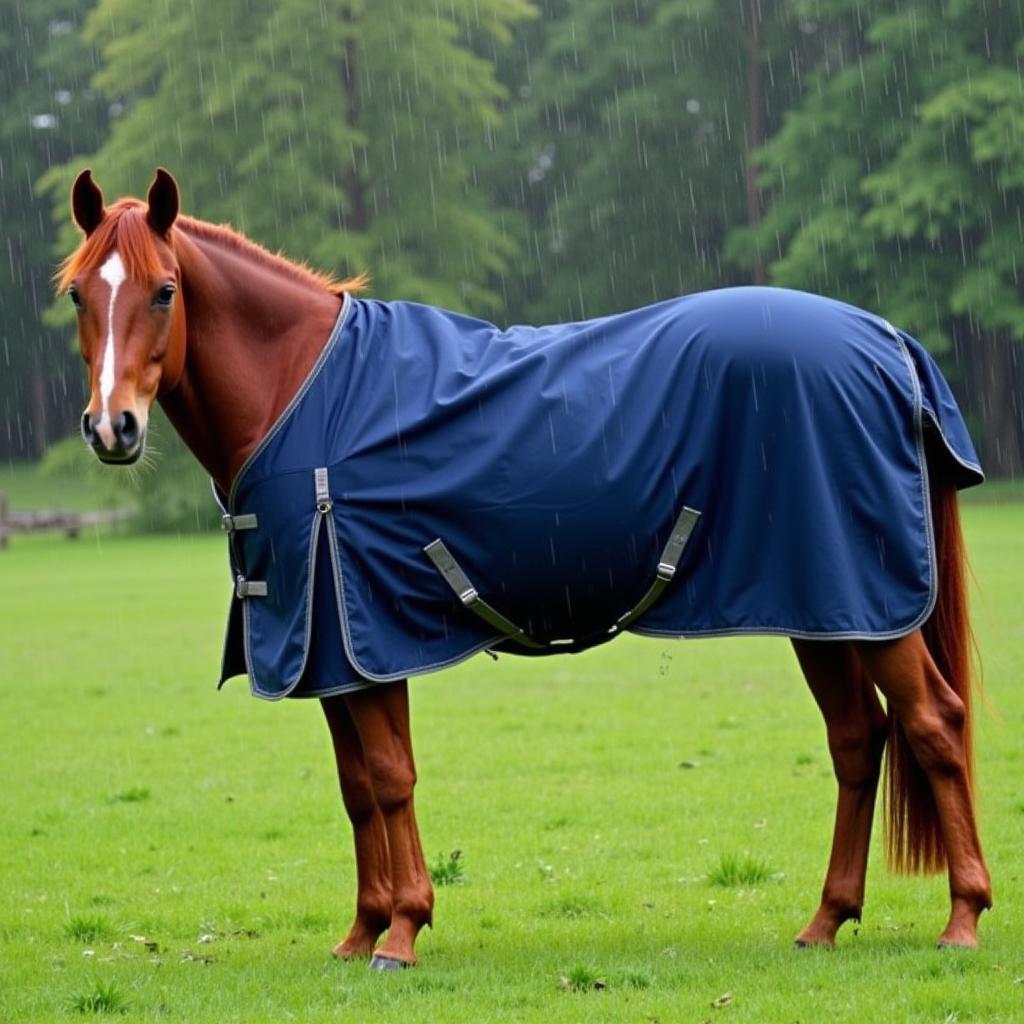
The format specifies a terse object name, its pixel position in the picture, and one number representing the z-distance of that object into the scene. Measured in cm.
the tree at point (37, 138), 5975
